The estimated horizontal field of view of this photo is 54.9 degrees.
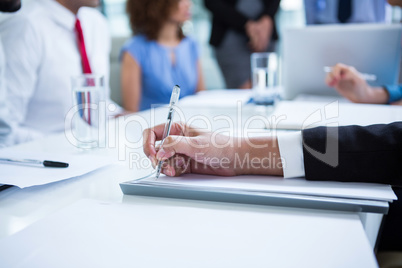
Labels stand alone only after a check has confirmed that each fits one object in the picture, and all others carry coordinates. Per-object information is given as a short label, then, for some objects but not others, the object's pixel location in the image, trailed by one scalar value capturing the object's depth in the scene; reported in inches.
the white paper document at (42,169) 25.3
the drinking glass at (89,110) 36.0
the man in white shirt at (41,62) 53.7
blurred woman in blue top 90.2
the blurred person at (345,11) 85.6
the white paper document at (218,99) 55.9
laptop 53.2
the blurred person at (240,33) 101.7
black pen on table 28.0
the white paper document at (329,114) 37.9
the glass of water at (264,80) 52.5
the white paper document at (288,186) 21.0
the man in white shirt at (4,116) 43.0
